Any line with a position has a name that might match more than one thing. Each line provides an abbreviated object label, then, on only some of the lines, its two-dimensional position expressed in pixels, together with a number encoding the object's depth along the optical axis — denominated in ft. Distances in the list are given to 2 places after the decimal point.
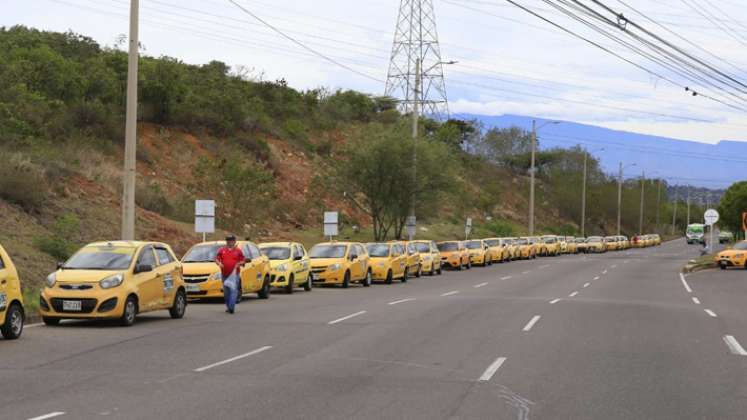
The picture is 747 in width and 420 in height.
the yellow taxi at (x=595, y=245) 281.95
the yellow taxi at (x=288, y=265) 96.58
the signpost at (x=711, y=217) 181.03
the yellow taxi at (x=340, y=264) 108.37
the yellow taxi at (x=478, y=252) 179.80
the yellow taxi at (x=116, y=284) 58.08
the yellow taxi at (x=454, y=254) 164.76
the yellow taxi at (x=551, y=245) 248.52
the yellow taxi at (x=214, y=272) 81.15
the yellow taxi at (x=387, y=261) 120.57
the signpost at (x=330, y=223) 135.03
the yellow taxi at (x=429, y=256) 144.34
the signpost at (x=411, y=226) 159.59
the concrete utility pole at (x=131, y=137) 77.92
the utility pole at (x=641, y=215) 435.45
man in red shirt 69.77
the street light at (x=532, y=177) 236.86
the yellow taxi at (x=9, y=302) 49.34
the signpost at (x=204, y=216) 100.83
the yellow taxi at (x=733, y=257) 155.74
